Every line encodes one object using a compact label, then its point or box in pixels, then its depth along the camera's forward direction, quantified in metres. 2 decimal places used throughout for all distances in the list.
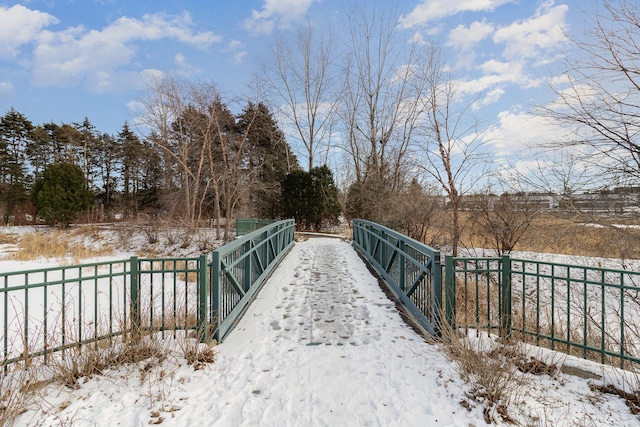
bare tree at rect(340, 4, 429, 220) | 19.33
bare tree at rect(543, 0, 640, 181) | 5.84
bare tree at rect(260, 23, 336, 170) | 26.70
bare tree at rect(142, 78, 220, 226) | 19.17
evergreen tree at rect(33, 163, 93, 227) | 25.62
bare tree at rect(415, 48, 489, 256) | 12.19
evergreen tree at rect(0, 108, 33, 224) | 29.61
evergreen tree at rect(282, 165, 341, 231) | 23.55
